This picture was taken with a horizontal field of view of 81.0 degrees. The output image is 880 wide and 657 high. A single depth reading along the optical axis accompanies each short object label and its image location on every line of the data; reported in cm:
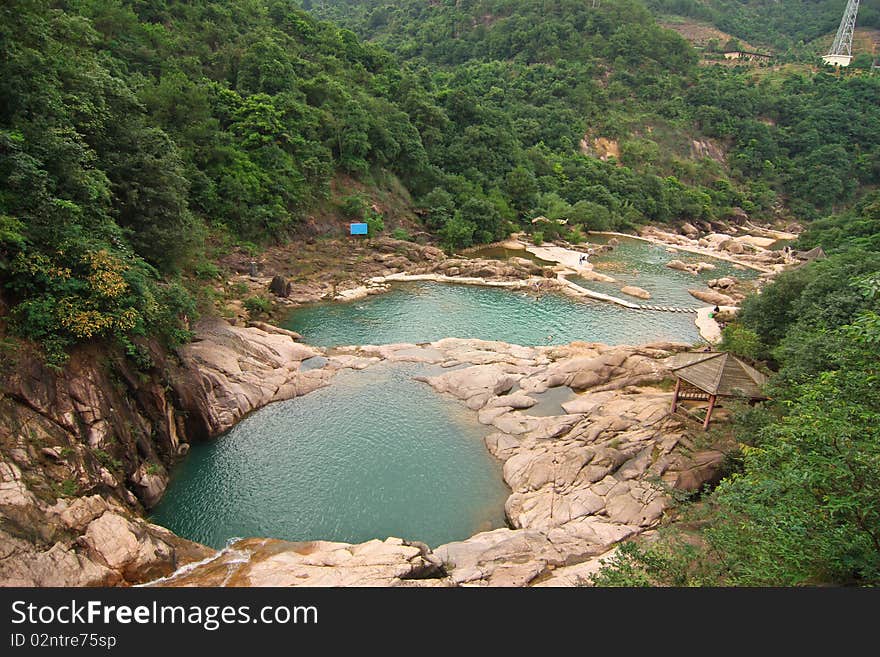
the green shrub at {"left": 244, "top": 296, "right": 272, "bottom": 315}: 3106
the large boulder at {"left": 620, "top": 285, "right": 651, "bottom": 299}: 3938
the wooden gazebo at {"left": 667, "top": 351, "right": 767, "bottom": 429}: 1686
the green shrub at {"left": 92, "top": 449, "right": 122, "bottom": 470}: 1405
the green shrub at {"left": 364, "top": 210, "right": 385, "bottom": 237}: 4459
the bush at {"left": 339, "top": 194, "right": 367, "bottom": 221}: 4397
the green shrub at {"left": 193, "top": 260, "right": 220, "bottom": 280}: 3040
